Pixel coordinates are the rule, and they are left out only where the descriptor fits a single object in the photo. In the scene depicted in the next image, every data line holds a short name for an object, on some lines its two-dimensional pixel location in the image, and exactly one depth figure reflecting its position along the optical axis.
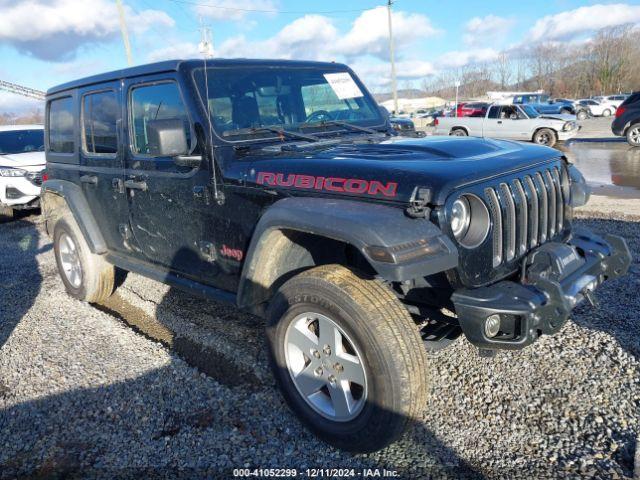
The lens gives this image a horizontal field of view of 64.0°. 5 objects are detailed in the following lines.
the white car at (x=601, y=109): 39.25
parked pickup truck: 17.22
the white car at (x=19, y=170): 9.38
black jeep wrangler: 2.43
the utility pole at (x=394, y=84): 35.84
